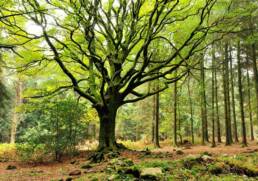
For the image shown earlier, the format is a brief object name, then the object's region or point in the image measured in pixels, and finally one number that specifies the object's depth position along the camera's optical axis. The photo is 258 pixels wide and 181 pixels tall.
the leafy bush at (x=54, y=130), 11.73
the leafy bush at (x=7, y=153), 13.55
